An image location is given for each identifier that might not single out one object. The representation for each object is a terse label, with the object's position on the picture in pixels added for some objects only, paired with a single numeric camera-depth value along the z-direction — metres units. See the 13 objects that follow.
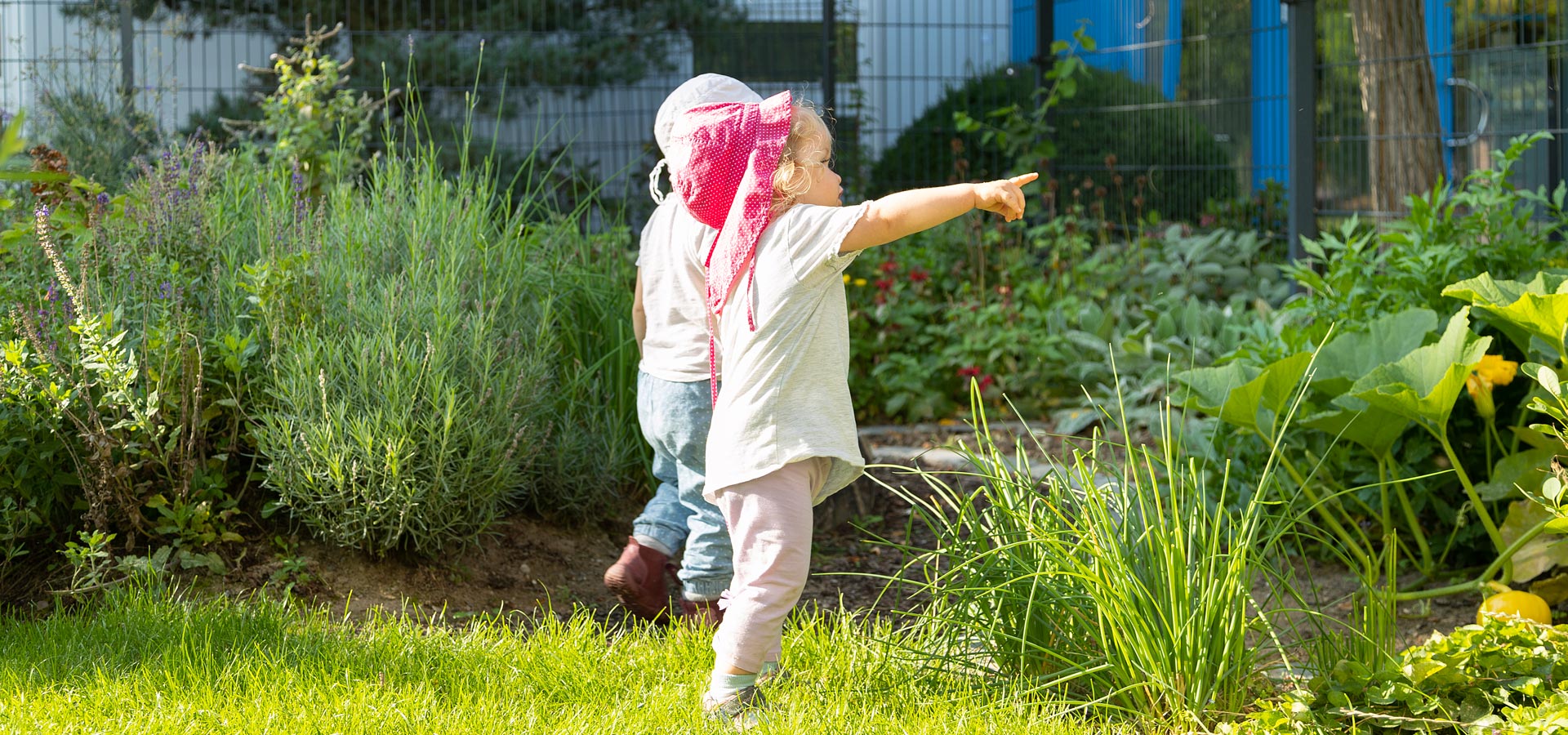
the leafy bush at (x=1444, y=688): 2.06
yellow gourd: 2.77
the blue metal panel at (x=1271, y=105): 6.46
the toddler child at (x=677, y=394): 2.85
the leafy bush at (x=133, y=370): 2.83
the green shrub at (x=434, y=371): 2.99
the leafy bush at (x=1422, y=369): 2.79
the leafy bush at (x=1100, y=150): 7.09
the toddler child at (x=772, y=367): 2.23
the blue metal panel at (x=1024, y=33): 8.58
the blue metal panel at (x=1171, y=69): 7.35
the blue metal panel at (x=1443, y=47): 6.52
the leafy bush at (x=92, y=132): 5.38
